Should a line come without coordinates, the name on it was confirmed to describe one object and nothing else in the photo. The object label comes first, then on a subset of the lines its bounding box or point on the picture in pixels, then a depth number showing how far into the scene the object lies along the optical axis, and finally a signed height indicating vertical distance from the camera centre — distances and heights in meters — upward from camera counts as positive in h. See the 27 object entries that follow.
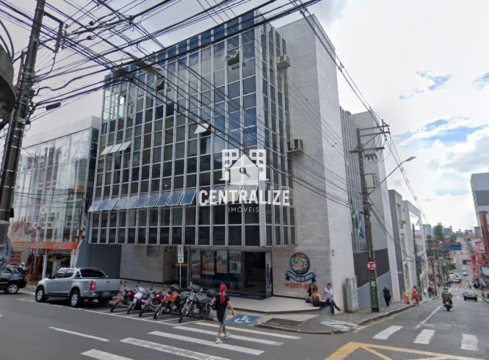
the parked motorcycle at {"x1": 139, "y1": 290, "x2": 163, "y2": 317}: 12.20 -2.52
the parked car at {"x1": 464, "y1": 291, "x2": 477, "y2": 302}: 39.34 -7.65
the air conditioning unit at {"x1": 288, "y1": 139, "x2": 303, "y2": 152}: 17.66 +5.91
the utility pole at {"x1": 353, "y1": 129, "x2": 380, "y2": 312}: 16.45 -0.99
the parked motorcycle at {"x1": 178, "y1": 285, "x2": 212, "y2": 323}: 11.54 -2.50
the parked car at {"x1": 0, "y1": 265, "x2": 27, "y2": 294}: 17.59 -2.27
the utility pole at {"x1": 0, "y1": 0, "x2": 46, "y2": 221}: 5.95 +2.46
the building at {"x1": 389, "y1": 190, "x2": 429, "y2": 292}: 34.34 +0.03
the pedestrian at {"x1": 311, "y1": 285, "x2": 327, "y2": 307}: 14.38 -2.94
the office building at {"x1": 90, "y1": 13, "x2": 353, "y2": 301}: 15.94 +4.10
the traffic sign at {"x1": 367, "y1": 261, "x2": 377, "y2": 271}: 16.16 -1.43
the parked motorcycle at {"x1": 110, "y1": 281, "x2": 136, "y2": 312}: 13.63 -2.53
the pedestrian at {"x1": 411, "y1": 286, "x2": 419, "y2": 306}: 26.65 -5.34
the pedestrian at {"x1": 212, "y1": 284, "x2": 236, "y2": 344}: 8.33 -1.87
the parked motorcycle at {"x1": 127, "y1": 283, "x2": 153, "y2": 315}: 12.48 -2.41
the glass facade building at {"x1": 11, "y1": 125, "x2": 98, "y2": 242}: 23.45 +4.87
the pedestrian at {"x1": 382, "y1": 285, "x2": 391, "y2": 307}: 21.09 -4.01
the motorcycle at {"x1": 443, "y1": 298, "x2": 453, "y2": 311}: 21.15 -4.71
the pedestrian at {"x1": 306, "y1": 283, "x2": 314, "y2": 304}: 15.00 -2.82
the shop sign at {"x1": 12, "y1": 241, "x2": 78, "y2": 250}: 21.42 -0.14
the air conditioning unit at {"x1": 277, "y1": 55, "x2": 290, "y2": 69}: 18.26 +11.34
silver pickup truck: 13.42 -2.09
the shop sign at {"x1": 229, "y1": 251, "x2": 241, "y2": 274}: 18.98 -1.34
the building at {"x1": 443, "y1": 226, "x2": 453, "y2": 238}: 168.98 +5.33
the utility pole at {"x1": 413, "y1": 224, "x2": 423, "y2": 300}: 44.30 -4.08
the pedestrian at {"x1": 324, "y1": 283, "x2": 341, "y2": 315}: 14.45 -2.86
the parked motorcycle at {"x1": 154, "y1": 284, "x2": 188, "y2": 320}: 11.85 -2.40
